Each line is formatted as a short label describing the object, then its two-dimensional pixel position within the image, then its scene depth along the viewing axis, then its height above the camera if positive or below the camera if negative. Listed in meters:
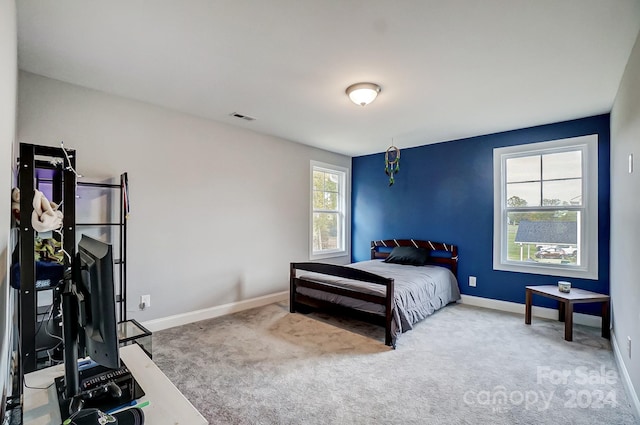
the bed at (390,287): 3.23 -0.84
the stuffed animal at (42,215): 1.56 -0.02
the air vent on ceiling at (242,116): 3.69 +1.13
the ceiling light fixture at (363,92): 2.83 +1.08
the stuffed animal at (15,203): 1.77 +0.04
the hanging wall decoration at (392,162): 5.11 +0.84
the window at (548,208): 3.71 +0.08
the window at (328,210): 5.43 +0.05
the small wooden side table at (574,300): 3.17 -0.85
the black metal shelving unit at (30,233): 1.55 -0.12
